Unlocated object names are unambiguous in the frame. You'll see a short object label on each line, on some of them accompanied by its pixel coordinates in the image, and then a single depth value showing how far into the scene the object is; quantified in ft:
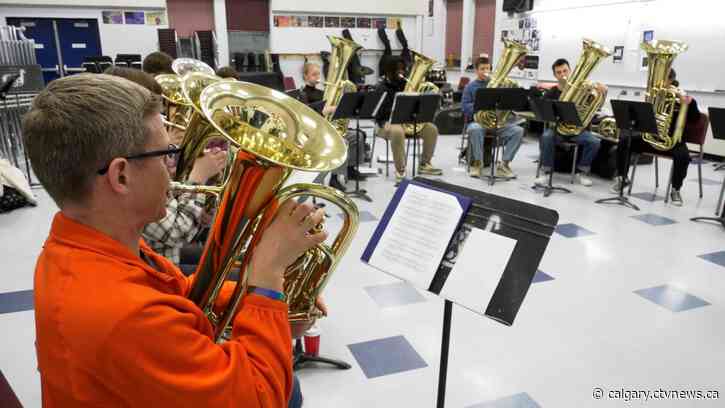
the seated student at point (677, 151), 15.72
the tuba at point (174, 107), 7.55
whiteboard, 21.49
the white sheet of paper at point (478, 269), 4.33
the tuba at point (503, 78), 18.69
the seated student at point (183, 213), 5.93
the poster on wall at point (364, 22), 39.65
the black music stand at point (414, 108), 16.43
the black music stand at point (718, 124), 13.48
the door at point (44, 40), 32.32
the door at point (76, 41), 33.22
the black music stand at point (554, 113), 15.89
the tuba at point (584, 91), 16.93
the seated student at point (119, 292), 2.64
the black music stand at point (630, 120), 14.42
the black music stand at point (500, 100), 17.37
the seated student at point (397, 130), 19.15
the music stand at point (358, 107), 15.25
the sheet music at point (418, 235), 4.53
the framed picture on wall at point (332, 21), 38.65
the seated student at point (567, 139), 18.44
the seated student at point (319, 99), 17.43
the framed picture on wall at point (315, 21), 38.09
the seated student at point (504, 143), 19.39
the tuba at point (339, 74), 15.85
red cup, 7.45
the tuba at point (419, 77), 18.16
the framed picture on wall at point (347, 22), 39.14
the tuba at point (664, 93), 15.34
